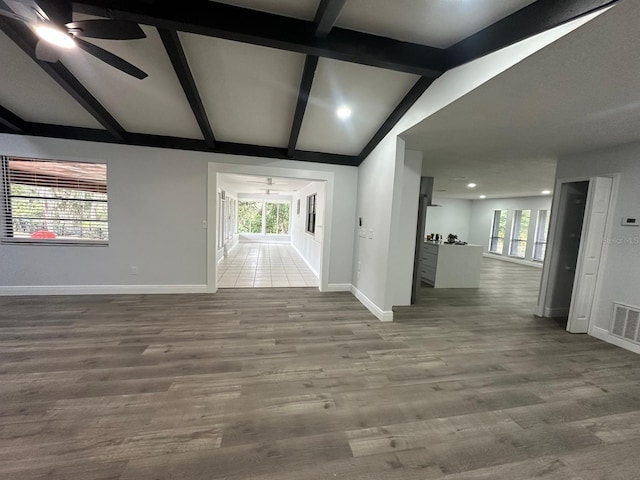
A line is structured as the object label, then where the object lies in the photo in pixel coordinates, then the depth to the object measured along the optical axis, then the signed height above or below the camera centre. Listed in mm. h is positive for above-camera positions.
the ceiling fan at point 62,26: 1665 +1231
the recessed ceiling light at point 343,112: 3424 +1435
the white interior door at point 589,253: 3340 -296
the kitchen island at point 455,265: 5633 -917
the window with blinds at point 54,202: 4043 +11
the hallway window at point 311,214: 7063 +54
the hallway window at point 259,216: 11922 -137
